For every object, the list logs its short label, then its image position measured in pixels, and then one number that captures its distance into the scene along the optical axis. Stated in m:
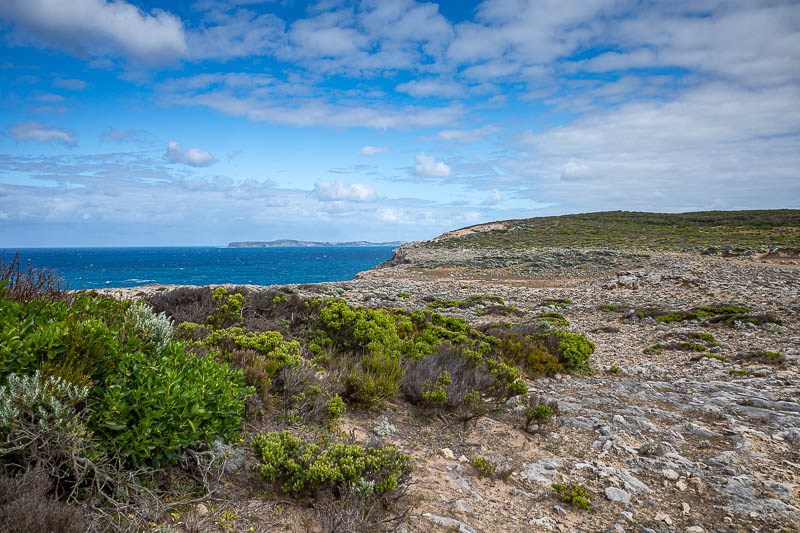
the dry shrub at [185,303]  7.91
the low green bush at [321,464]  3.29
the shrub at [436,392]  5.41
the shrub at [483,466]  4.21
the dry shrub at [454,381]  5.50
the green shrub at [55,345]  2.80
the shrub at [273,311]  7.84
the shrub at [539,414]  5.35
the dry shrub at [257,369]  4.59
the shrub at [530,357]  8.22
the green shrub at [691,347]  9.64
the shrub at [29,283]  5.09
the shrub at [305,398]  4.64
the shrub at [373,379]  5.34
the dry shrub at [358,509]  2.90
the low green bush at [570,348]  8.45
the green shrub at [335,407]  4.64
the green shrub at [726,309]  12.77
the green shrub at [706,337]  10.27
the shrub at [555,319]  12.78
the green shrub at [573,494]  3.77
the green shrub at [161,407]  2.83
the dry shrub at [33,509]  2.09
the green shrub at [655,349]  9.87
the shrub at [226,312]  7.85
